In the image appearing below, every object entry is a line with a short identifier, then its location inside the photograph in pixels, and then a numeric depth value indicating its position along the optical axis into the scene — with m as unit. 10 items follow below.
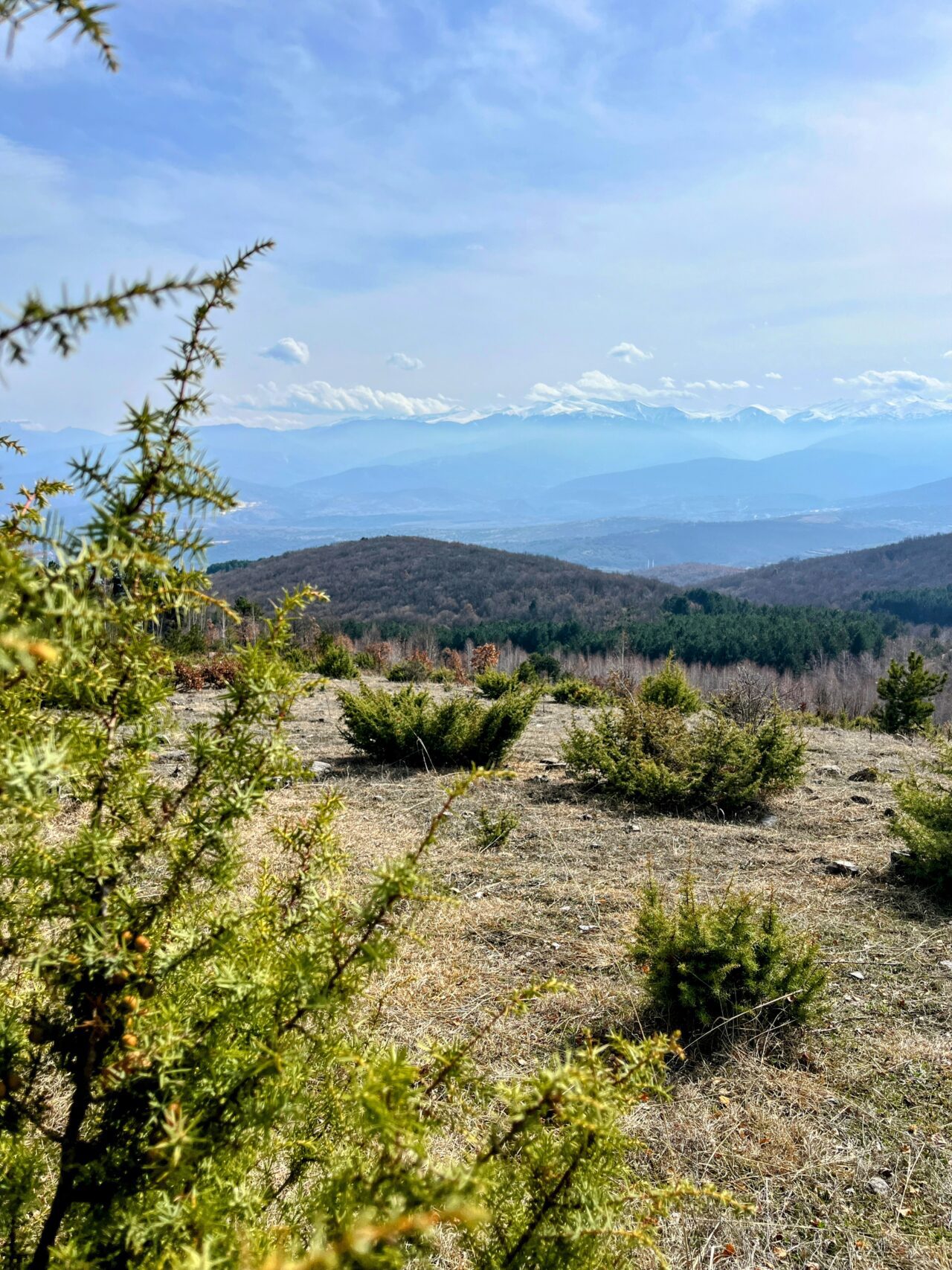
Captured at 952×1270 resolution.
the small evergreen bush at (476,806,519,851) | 5.72
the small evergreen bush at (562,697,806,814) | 6.71
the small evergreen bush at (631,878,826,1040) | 3.33
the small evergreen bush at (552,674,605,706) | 12.85
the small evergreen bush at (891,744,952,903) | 4.63
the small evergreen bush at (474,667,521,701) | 12.28
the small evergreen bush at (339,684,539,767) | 7.68
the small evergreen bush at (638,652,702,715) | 10.12
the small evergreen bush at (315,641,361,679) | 14.40
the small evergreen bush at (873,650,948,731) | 13.37
